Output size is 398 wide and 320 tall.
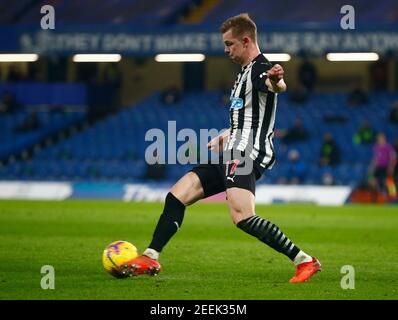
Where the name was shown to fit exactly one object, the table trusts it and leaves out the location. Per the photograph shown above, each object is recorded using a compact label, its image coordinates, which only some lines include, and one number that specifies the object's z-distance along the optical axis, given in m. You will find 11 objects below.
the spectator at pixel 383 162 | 24.70
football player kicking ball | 9.19
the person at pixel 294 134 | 27.73
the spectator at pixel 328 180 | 25.20
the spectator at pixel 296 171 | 25.52
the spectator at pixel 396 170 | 24.86
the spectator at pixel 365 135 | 26.57
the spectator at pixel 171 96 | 31.72
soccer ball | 9.45
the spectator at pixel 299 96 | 30.17
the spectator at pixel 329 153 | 26.08
